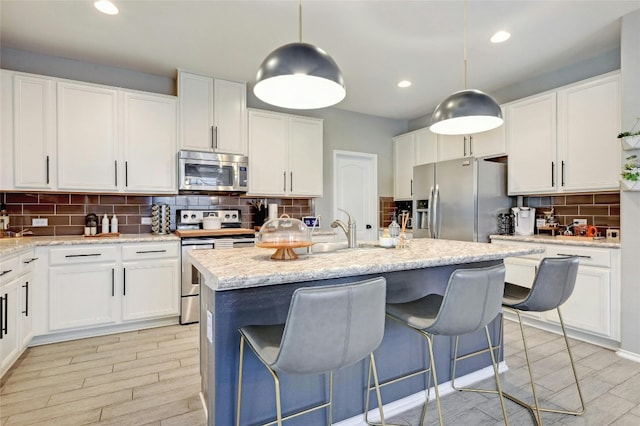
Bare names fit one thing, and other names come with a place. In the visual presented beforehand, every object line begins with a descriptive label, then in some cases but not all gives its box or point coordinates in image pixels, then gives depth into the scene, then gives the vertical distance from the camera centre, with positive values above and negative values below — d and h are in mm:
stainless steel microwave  3660 +449
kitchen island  1477 -494
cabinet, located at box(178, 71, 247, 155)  3734 +1116
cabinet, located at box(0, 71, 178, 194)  3068 +735
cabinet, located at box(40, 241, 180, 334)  2998 -690
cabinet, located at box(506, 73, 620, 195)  3043 +718
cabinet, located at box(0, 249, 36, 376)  2311 -701
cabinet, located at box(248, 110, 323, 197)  4137 +727
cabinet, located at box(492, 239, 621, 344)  2832 -752
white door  5156 +350
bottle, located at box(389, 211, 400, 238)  2376 -142
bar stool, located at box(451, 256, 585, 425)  1838 -437
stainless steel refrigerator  3811 +146
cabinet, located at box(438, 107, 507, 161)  3969 +844
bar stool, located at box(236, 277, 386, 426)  1155 -428
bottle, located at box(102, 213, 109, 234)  3539 -149
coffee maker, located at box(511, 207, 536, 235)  3789 -104
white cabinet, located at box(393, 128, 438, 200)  4906 +854
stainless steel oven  3488 -347
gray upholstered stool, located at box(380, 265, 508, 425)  1517 -446
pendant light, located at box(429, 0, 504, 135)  2109 +650
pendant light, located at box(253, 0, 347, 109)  1538 +675
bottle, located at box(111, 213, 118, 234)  3602 -146
